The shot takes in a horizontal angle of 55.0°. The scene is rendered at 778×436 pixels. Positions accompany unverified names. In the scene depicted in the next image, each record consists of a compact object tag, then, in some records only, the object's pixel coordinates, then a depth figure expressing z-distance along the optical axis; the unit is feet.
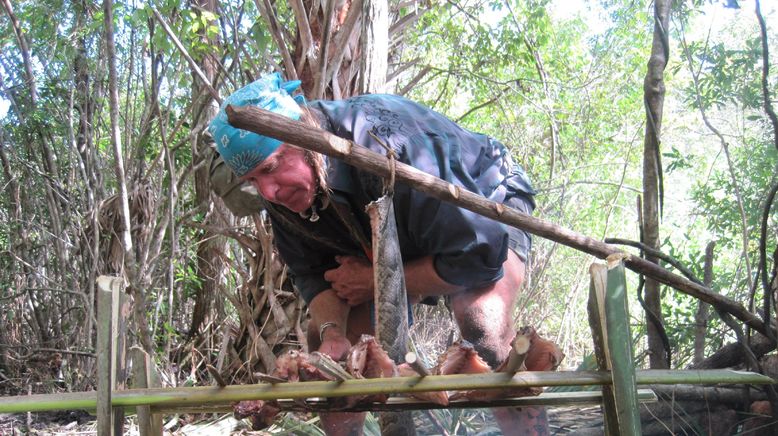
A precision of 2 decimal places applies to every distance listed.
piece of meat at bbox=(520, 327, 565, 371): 5.30
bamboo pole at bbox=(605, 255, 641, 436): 4.95
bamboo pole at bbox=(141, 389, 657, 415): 5.78
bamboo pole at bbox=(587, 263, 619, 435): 5.17
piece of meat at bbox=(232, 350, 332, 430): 5.33
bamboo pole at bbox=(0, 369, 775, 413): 4.85
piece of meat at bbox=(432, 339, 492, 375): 5.42
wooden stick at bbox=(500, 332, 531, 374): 4.63
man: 6.98
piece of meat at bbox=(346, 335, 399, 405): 5.22
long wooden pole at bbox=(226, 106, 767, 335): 5.49
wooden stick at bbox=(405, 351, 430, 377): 4.61
